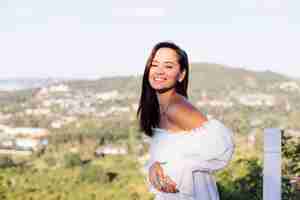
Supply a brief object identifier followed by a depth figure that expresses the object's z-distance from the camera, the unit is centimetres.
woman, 269
